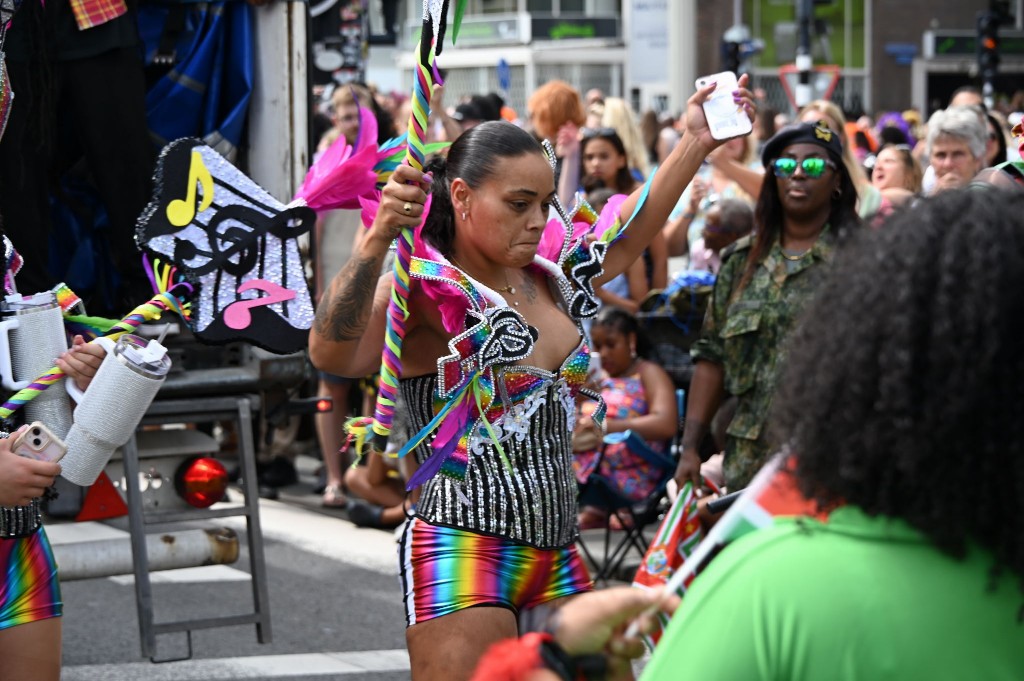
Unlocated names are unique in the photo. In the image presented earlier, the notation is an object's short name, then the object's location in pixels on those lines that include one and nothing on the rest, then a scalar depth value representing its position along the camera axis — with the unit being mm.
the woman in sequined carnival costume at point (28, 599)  5909
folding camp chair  11528
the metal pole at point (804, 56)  33407
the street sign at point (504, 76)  35164
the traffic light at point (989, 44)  40030
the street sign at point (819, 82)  57841
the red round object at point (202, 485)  8399
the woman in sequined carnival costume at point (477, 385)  5858
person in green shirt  2693
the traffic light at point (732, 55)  41678
